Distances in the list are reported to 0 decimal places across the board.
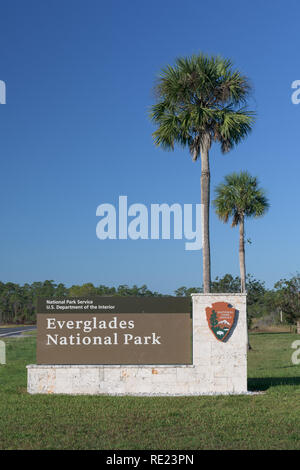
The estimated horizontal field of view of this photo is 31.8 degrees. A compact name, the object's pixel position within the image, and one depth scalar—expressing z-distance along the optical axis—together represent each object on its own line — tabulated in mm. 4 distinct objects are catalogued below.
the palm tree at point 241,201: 33094
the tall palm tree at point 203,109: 18906
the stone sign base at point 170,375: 13305
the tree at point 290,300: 45656
